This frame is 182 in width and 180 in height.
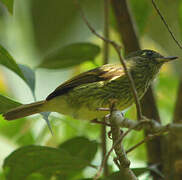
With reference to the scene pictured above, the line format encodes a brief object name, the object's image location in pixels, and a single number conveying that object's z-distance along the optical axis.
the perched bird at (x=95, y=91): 5.23
